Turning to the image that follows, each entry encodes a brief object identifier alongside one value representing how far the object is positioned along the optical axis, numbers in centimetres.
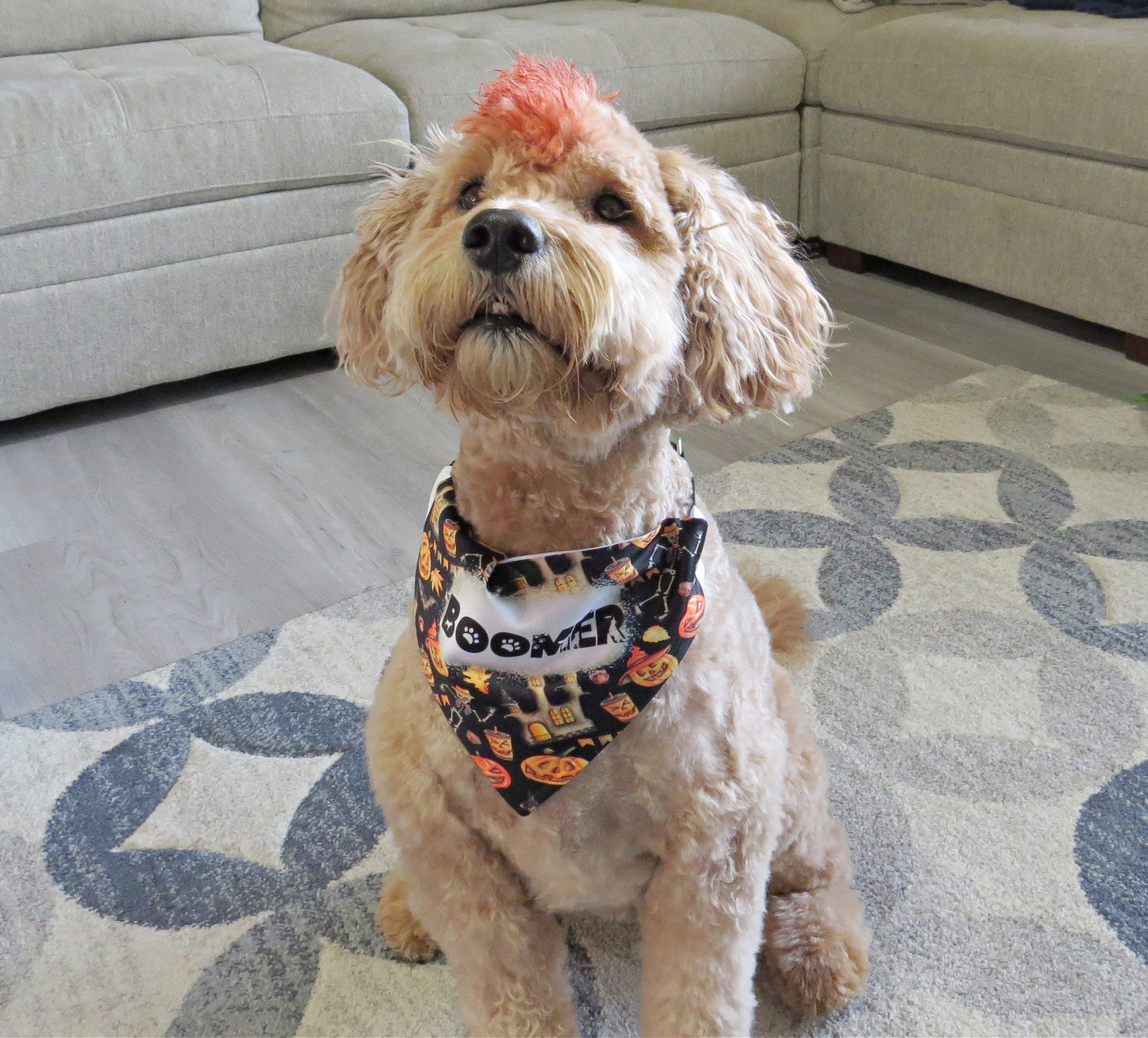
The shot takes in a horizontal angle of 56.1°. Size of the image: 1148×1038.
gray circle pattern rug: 110
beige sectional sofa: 218
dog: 87
